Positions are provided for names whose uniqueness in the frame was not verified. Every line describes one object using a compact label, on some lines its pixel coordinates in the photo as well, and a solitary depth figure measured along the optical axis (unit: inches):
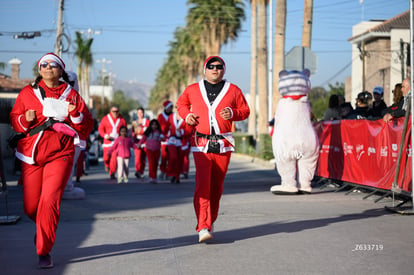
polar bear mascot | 506.6
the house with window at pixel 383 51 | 1894.7
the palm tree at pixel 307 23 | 1058.1
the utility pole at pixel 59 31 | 1247.5
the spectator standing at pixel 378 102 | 590.6
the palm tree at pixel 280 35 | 1130.7
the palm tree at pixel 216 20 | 2073.1
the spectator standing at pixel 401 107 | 432.8
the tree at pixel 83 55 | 2726.4
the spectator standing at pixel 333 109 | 637.9
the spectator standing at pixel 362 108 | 572.1
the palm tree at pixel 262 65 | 1498.5
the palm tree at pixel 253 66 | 1796.3
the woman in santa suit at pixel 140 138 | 783.1
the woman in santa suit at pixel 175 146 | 699.4
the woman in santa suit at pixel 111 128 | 735.7
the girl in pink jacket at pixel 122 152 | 716.7
